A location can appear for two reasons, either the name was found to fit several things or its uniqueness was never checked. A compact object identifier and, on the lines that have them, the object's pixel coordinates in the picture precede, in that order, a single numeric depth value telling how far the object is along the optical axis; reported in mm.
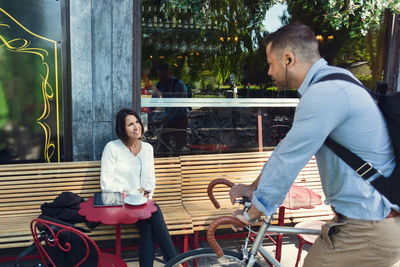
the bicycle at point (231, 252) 1782
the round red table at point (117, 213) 2879
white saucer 3066
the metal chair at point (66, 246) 2400
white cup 3086
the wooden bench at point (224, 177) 4027
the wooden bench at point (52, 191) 3492
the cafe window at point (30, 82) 3988
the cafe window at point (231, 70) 5078
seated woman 3697
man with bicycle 1525
